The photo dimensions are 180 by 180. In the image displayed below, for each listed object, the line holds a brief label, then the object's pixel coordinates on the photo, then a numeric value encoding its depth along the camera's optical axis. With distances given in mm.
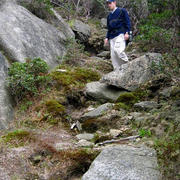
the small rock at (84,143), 5105
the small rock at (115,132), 5438
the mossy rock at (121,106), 6453
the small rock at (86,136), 5553
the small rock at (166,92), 6562
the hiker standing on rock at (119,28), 8491
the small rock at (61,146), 4953
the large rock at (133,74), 7434
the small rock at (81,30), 12680
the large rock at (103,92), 7367
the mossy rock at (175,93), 6127
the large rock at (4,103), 6180
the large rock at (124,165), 3639
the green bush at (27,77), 7027
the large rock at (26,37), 8383
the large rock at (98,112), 6398
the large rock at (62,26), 11678
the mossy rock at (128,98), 6831
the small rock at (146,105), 6113
